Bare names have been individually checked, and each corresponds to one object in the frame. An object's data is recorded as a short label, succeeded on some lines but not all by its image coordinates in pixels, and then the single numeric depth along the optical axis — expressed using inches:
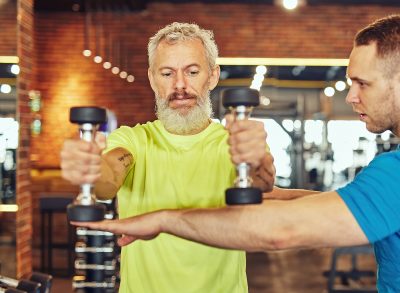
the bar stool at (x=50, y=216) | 296.3
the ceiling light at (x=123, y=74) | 372.5
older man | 77.7
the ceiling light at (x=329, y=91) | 442.8
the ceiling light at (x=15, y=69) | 166.9
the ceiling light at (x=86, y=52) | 362.0
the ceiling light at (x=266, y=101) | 406.3
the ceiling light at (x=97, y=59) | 358.9
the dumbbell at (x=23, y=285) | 115.6
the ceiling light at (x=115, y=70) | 367.2
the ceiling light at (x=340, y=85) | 435.5
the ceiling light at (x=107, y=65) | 363.3
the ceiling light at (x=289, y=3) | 326.6
